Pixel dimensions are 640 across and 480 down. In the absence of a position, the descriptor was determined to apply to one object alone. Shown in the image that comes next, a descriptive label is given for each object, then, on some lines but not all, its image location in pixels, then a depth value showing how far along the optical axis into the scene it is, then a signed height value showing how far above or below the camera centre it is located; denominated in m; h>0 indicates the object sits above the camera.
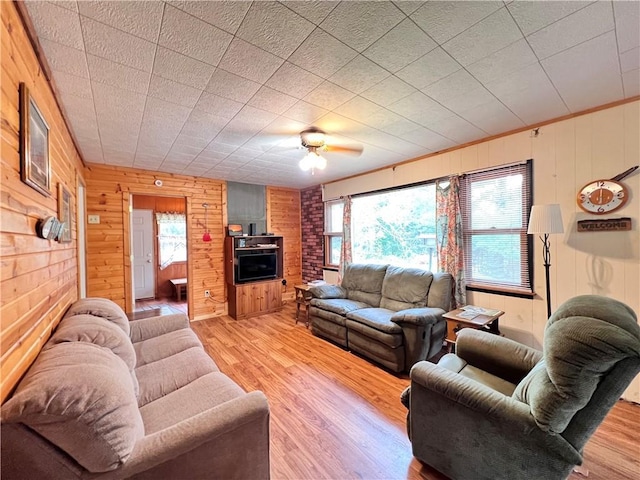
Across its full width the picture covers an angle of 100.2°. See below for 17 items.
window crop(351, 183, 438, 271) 3.67 +0.15
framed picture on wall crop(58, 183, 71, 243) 1.93 +0.22
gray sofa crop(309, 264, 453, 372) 2.67 -0.90
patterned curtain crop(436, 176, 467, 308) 3.13 +0.03
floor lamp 2.22 +0.13
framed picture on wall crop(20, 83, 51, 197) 1.20 +0.48
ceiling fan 2.65 +0.99
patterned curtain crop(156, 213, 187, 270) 6.24 +0.04
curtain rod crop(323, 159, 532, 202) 2.81 +0.73
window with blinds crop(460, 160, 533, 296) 2.74 +0.07
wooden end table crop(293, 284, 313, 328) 4.31 -0.98
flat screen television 4.67 -0.51
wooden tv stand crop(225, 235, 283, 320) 4.58 -0.84
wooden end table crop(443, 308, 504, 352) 2.48 -0.82
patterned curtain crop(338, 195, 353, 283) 4.59 +0.03
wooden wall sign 2.15 +0.07
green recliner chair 1.06 -0.82
